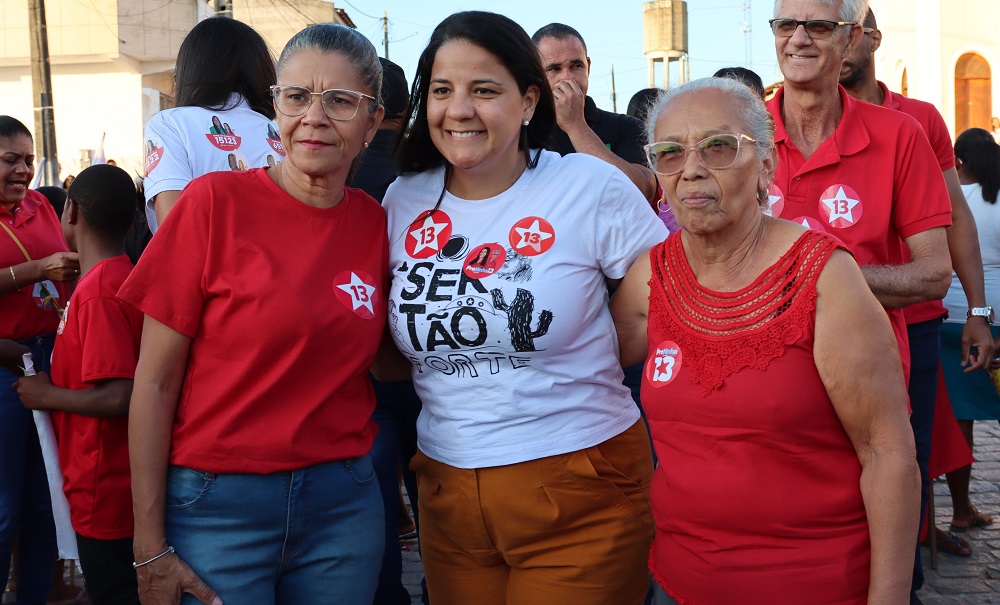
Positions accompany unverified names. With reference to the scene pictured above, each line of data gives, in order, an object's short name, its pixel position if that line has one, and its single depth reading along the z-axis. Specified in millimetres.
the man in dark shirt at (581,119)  3889
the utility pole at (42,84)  17375
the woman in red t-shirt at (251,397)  2375
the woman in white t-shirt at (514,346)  2648
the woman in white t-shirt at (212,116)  3246
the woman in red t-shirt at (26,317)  4105
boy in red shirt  2922
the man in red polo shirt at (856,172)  3197
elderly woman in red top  2174
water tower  36781
